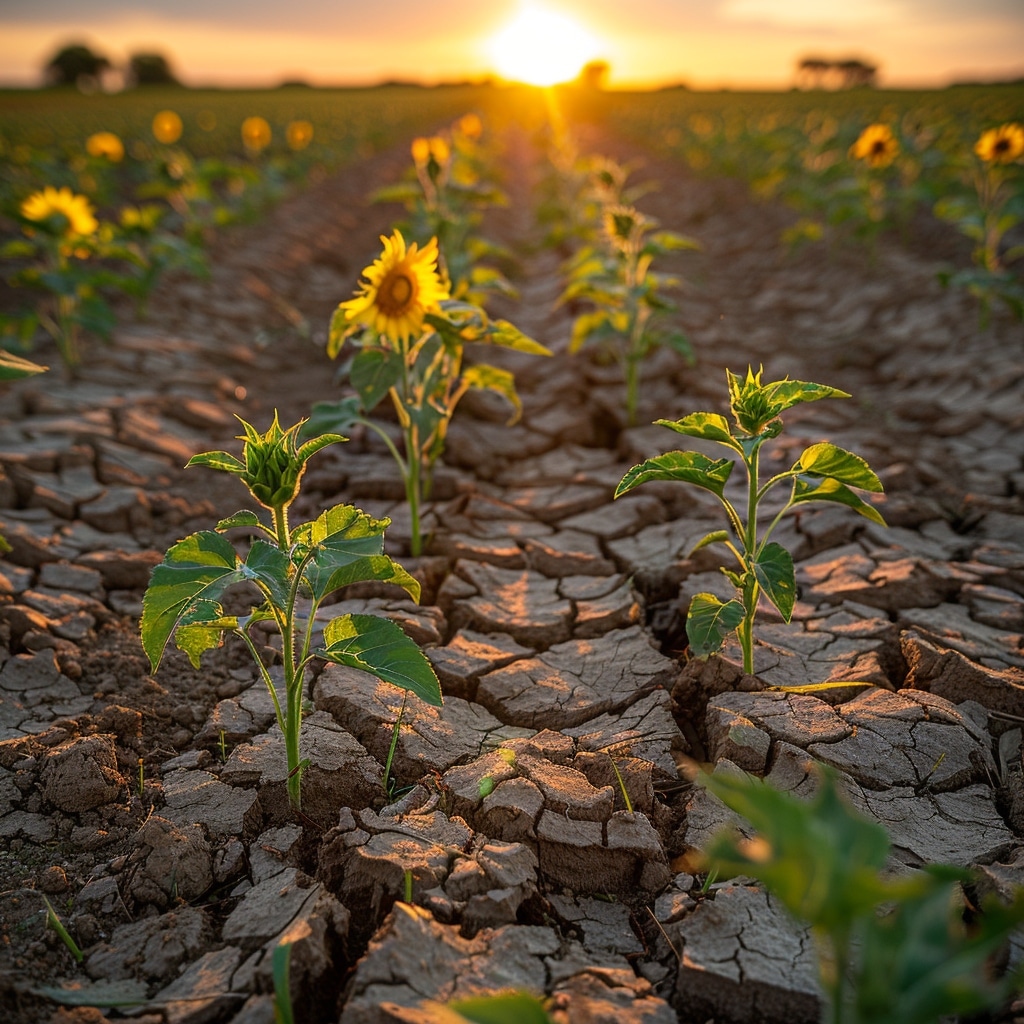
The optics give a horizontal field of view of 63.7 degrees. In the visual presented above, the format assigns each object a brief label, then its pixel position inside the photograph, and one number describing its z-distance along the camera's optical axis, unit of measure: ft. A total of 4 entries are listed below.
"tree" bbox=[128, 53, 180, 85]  194.08
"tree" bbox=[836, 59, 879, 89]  173.99
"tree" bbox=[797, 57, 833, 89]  178.12
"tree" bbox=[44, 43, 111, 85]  191.83
